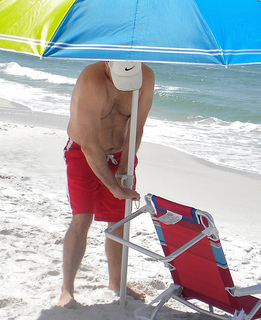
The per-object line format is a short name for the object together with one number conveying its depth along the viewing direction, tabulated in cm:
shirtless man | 634
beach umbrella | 495
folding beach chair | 585
